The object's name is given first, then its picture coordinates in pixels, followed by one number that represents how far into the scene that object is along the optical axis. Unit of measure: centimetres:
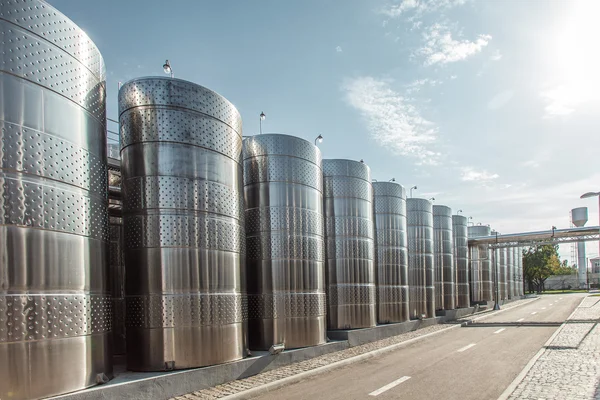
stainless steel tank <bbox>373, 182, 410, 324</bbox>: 2480
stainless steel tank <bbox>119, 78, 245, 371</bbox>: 1109
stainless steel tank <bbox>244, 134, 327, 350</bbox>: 1562
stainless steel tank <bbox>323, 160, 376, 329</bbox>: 2078
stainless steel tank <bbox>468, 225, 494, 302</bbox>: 4412
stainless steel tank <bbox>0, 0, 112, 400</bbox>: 768
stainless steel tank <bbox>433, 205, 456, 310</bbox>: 3378
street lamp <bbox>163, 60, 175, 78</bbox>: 1211
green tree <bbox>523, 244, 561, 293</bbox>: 9369
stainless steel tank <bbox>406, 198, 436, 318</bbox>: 2837
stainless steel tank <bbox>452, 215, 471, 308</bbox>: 3872
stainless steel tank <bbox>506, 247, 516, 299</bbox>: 5803
